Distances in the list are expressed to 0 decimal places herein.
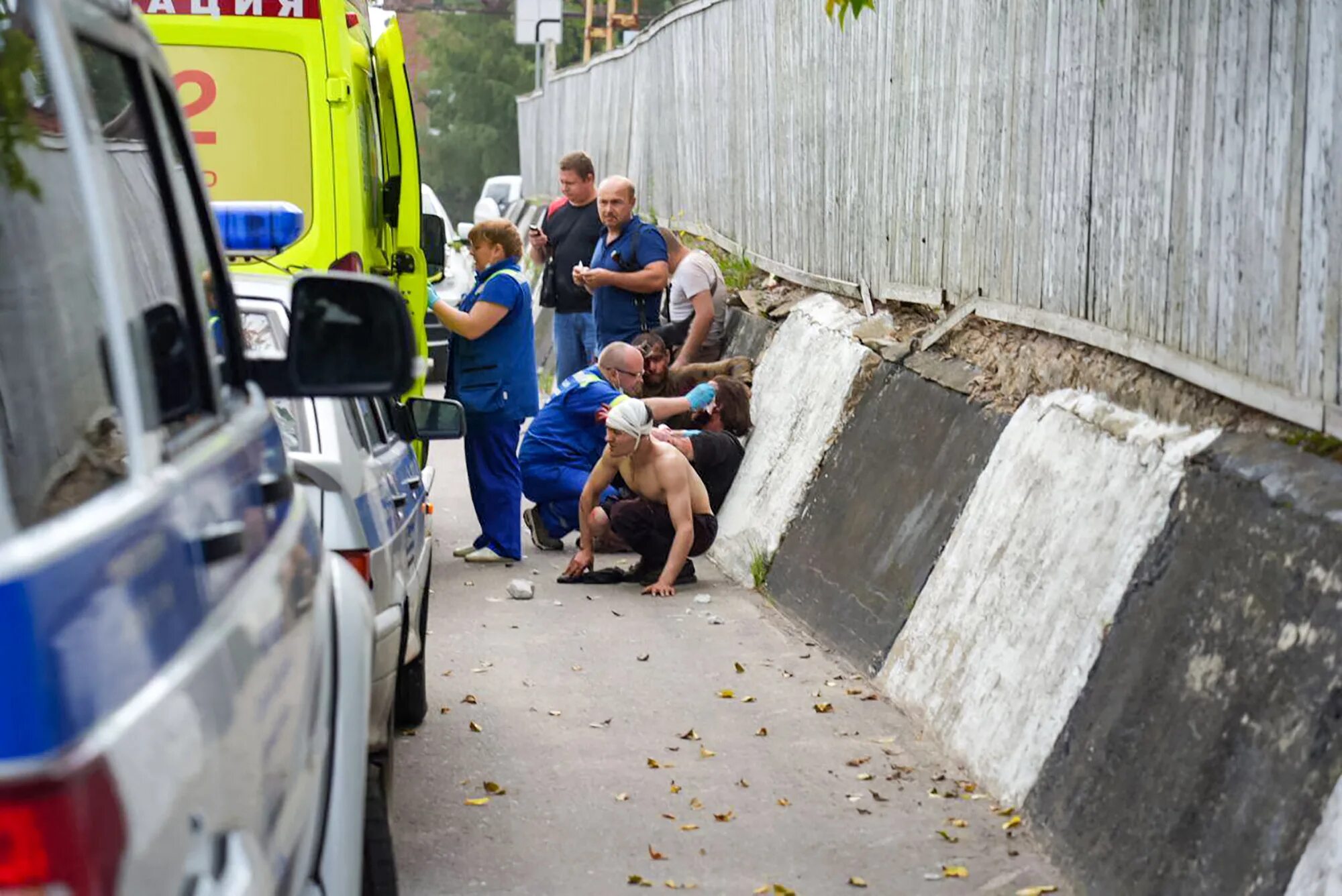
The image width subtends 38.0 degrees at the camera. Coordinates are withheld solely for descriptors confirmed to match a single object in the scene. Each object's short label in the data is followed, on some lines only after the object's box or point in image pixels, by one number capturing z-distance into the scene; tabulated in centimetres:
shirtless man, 986
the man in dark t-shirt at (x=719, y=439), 1109
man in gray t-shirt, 1262
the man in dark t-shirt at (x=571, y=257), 1398
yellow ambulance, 941
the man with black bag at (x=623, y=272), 1279
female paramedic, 1063
